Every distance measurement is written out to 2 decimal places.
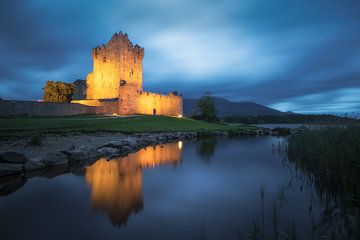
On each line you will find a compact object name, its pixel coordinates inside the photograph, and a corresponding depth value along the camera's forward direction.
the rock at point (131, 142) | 15.65
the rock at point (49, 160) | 8.91
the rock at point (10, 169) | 7.85
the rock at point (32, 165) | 8.54
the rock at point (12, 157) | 8.32
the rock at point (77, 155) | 10.60
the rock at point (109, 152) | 12.61
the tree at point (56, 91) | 44.02
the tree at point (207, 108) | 54.03
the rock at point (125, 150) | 13.80
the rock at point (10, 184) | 6.47
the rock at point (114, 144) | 14.09
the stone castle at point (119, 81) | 44.69
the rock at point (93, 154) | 11.53
